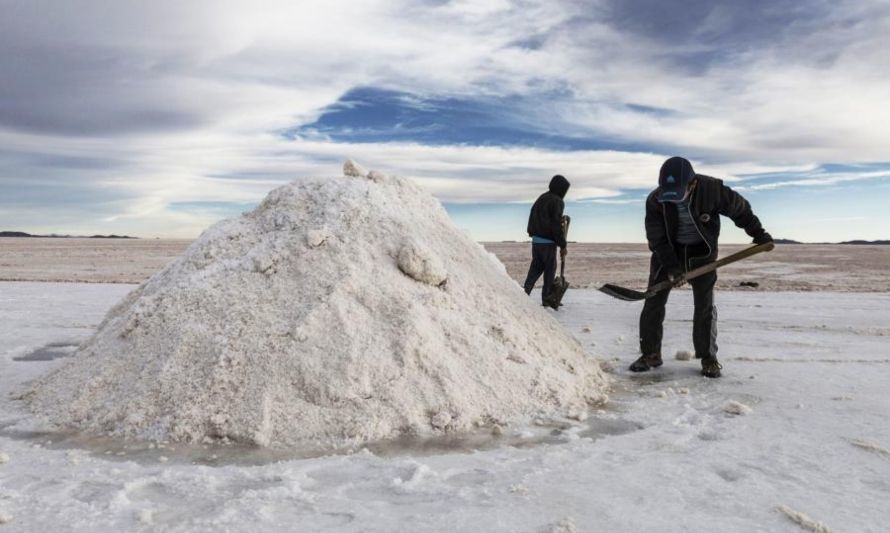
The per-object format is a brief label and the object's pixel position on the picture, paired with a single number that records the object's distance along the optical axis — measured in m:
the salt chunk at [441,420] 3.59
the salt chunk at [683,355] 5.61
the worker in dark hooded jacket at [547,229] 8.18
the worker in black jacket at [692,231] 4.69
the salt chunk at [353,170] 5.76
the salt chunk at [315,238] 4.59
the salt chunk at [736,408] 3.99
